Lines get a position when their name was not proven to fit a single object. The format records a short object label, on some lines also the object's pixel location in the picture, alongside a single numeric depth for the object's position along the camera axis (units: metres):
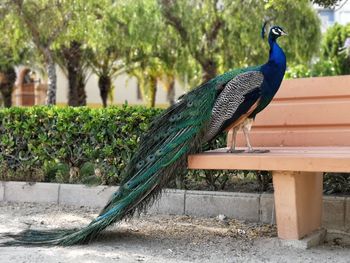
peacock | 4.96
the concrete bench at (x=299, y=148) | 4.68
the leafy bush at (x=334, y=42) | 20.61
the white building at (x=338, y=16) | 29.55
